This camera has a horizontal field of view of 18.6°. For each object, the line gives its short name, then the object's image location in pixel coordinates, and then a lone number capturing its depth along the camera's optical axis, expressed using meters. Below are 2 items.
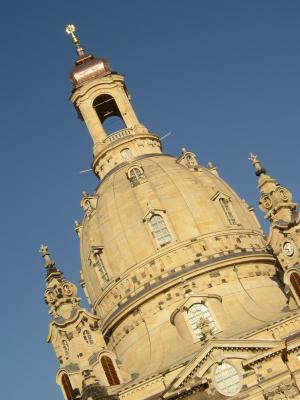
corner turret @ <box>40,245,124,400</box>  57.25
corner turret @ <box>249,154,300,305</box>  57.81
